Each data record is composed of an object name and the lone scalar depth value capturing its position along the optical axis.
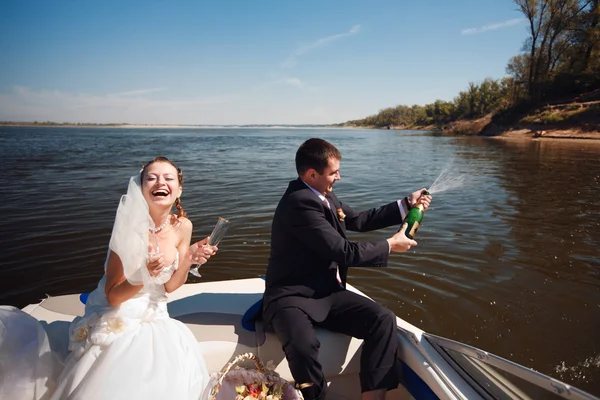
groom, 2.54
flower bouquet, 2.38
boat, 2.10
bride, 1.95
